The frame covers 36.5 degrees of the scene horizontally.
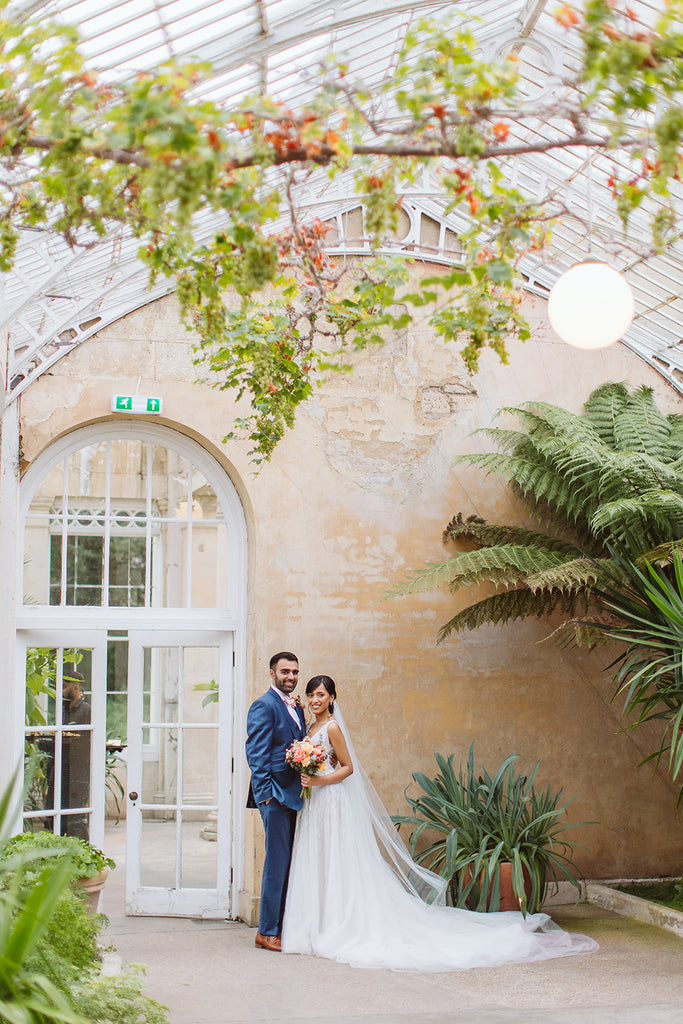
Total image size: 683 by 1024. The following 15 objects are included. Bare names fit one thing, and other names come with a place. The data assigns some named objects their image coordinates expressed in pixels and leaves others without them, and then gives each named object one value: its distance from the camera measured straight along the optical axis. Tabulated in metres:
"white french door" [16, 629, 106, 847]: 7.16
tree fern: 6.71
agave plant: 6.64
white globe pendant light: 4.85
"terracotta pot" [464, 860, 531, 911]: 6.65
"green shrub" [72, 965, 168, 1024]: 3.78
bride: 5.89
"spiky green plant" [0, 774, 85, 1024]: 3.27
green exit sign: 7.31
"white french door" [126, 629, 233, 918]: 7.27
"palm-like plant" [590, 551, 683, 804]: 6.16
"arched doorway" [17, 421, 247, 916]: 7.25
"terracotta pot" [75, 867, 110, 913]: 5.84
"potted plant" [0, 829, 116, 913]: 5.30
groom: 6.42
